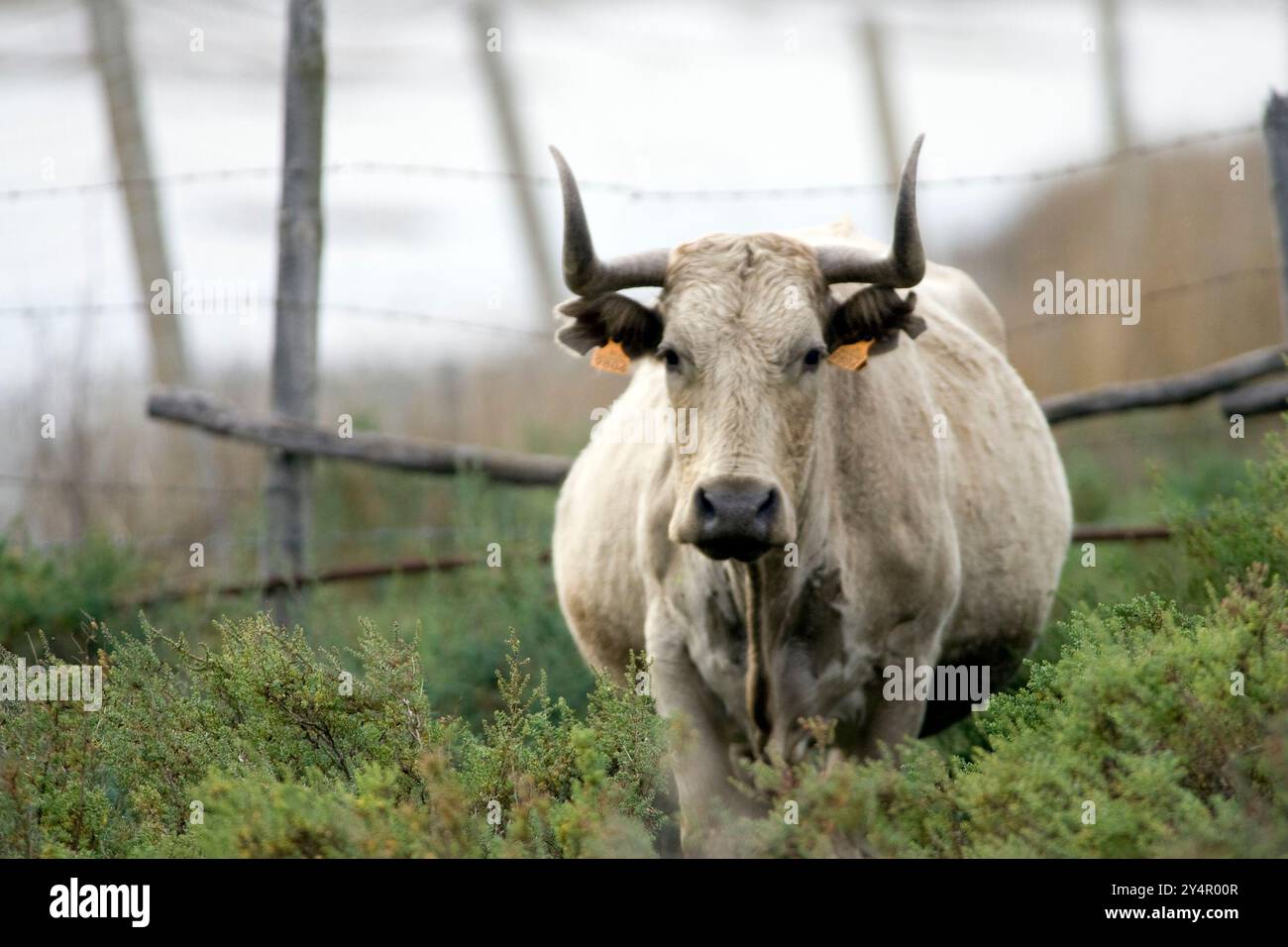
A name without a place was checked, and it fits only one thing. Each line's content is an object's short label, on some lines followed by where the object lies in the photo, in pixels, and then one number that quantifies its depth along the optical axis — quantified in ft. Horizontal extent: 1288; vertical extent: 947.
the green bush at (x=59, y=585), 23.73
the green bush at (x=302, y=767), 10.54
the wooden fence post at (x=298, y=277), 25.04
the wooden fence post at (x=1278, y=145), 23.29
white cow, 14.39
